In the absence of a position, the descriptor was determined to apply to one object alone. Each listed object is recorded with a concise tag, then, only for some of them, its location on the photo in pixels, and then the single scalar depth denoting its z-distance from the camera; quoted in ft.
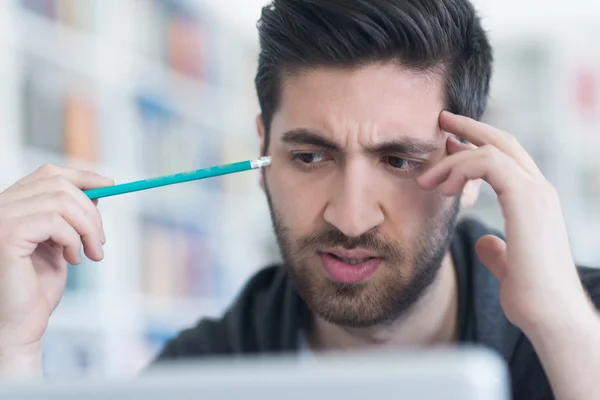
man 3.32
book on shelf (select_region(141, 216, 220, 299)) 9.65
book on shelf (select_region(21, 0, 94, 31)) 7.66
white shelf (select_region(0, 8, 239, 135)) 7.50
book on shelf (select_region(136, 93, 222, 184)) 9.46
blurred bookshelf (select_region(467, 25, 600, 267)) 12.00
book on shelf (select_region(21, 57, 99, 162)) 7.52
